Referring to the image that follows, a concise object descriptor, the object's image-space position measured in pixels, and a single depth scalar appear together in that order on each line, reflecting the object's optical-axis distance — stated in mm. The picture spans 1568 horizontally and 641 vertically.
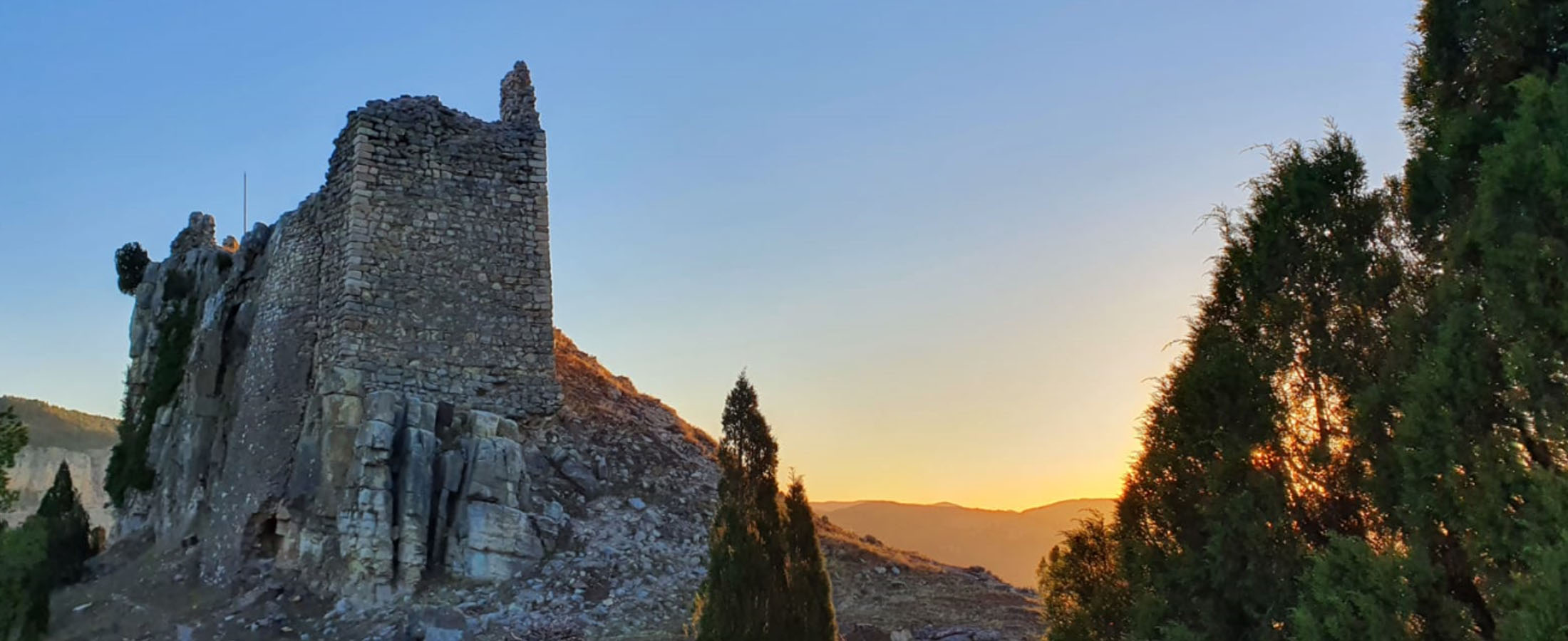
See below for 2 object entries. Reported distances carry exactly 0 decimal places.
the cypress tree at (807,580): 10961
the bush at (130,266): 29109
